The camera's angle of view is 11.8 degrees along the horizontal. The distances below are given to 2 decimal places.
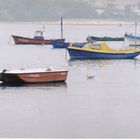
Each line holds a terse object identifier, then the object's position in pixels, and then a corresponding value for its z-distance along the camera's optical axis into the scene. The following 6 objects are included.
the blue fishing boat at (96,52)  75.50
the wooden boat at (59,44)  97.56
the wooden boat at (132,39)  107.45
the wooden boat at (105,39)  114.81
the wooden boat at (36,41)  109.44
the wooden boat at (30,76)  49.69
